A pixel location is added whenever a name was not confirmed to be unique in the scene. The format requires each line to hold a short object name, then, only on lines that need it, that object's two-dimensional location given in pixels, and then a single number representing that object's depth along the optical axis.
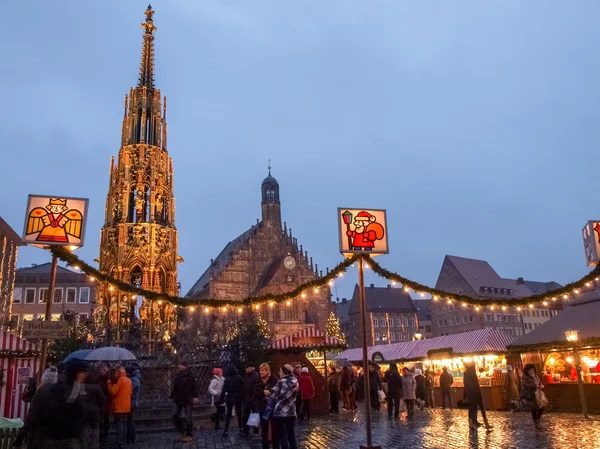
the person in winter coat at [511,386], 15.00
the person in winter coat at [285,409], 7.18
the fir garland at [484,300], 11.84
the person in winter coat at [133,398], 10.37
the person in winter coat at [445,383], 18.45
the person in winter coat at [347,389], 17.89
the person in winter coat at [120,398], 9.16
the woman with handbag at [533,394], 10.79
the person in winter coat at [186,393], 10.33
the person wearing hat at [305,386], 13.56
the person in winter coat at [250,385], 10.30
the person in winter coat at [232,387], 11.42
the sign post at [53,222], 8.56
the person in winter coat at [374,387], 18.38
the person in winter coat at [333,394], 17.22
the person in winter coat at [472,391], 11.23
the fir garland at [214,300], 10.36
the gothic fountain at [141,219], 21.91
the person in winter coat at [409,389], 15.23
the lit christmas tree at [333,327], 45.22
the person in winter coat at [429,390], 20.19
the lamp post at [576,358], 13.32
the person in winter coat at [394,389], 14.48
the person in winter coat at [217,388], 12.89
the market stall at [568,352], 15.27
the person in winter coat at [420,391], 18.83
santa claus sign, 9.41
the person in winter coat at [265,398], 8.16
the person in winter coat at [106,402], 9.27
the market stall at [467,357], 17.58
